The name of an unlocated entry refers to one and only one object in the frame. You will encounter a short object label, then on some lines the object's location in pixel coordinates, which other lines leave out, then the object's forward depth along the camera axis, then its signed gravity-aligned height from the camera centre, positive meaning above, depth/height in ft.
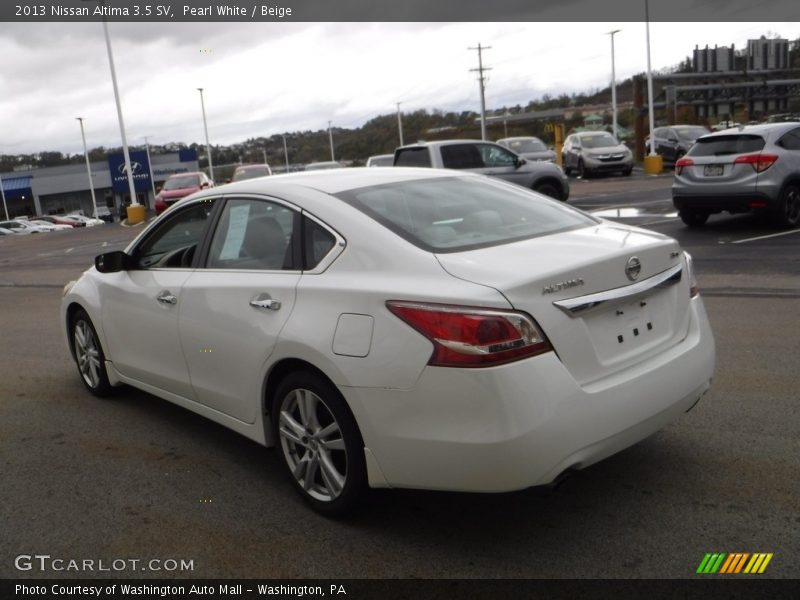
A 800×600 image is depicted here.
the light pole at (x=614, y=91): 144.31 +7.80
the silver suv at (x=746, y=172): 36.19 -2.47
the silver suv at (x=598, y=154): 93.56 -2.49
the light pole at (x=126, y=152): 100.58 +3.19
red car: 77.15 -1.60
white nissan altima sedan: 9.55 -2.53
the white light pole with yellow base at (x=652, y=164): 96.27 -4.41
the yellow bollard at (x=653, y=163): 96.27 -4.32
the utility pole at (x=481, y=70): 199.57 +20.47
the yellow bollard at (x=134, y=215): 100.42 -5.04
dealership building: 278.87 -0.89
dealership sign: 276.62 +1.59
